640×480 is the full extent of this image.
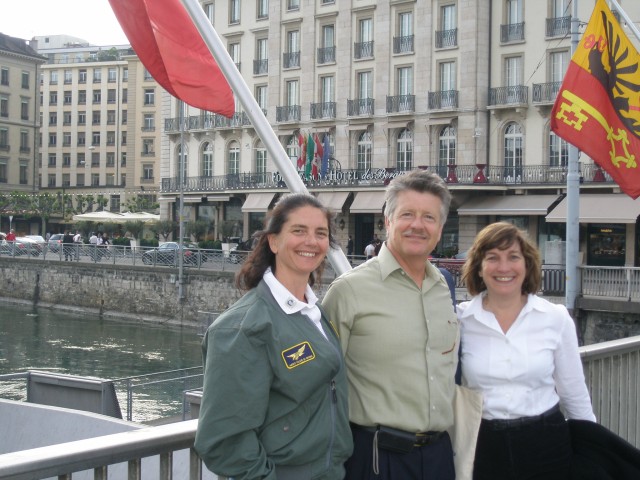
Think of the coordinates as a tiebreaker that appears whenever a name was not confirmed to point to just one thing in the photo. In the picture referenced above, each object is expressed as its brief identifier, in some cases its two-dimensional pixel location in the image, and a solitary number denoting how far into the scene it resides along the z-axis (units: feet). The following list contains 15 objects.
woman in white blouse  12.59
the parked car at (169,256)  130.11
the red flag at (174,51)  19.39
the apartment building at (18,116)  260.21
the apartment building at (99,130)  281.95
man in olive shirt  11.34
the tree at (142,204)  255.09
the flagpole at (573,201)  57.16
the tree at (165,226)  162.71
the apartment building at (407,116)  126.62
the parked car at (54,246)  152.66
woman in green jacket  9.52
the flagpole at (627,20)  32.86
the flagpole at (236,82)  17.84
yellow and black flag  29.63
